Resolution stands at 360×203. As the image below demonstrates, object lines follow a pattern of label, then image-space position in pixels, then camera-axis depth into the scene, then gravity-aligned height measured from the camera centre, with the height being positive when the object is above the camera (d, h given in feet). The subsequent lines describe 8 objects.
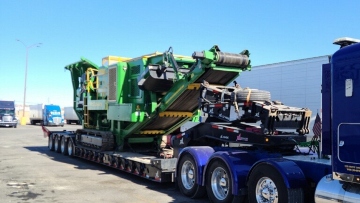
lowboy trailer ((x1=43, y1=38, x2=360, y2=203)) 16.17 -0.72
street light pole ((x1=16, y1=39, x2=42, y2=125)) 173.18 -2.28
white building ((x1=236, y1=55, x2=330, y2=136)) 76.43 +8.80
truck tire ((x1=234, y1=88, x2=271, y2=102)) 23.54 +1.51
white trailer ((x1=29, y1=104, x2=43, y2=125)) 167.43 +0.76
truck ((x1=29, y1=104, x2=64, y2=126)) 155.43 +0.36
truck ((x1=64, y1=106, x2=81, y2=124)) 174.58 +0.16
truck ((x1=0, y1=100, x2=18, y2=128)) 136.56 +0.41
